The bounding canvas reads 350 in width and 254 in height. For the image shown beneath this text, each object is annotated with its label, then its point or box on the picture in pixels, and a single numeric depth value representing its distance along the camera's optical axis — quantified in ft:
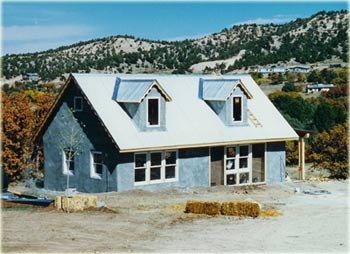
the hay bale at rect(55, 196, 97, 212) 71.20
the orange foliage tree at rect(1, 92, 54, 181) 114.01
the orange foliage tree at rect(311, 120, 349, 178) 130.04
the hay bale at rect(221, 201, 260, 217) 69.15
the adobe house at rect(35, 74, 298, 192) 91.50
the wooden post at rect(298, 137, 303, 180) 114.98
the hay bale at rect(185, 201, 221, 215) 70.08
